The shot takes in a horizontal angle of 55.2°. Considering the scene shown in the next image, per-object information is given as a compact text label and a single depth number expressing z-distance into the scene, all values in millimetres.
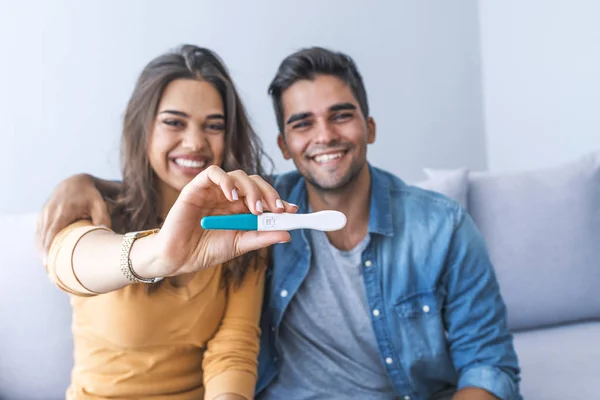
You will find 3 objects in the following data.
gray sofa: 1452
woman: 874
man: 1084
